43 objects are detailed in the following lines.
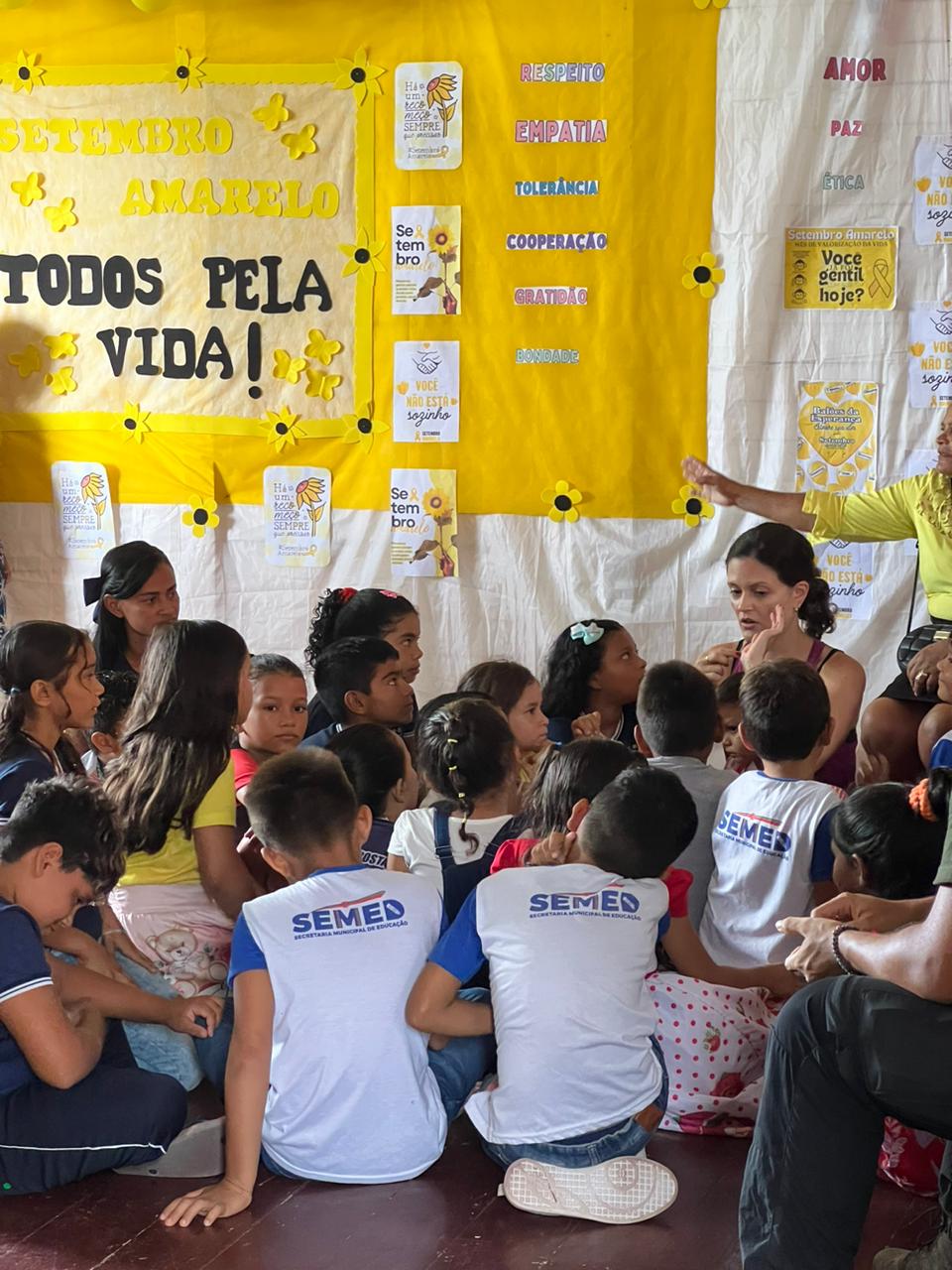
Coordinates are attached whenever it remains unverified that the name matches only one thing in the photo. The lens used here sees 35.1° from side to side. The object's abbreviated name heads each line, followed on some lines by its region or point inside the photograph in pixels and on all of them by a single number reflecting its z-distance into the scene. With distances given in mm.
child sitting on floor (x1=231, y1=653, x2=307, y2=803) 3547
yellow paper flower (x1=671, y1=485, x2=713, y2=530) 4914
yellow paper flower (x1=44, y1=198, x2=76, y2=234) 5316
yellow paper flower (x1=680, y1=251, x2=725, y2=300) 4836
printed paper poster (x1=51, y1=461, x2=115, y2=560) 5379
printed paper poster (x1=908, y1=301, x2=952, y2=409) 4711
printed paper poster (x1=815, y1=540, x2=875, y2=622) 4855
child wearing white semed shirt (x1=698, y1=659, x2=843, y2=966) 2793
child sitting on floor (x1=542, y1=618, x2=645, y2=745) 3949
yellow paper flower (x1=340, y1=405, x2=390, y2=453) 5176
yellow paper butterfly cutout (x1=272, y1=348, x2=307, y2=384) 5184
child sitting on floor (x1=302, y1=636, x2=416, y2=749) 3730
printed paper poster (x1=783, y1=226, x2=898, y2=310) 4719
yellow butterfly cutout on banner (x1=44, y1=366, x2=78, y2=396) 5379
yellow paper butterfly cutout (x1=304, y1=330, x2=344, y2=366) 5172
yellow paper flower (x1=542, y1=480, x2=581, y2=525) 5000
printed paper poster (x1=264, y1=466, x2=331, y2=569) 5234
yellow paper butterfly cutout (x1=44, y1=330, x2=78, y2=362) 5359
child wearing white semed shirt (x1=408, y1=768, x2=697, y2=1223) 2439
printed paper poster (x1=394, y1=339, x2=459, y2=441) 5078
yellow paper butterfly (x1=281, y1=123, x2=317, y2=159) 5090
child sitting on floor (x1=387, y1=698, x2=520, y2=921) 2779
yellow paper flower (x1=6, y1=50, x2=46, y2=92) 5285
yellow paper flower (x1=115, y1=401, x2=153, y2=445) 5320
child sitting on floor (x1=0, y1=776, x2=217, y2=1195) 2439
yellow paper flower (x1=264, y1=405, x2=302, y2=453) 5215
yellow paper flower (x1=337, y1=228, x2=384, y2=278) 5102
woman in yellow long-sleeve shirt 3805
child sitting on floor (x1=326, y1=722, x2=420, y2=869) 3143
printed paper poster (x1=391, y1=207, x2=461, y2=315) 5031
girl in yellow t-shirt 2924
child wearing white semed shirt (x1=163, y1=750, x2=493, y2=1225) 2428
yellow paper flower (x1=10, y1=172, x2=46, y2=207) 5328
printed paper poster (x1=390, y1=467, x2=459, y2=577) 5117
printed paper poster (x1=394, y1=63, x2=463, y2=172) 4965
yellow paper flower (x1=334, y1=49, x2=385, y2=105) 5008
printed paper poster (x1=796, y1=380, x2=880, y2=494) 4801
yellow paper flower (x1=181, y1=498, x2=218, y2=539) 5293
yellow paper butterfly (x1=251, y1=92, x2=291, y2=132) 5090
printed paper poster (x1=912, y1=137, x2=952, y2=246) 4637
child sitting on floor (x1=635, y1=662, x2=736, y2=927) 3068
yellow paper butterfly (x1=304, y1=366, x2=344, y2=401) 5180
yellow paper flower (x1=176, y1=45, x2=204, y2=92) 5141
